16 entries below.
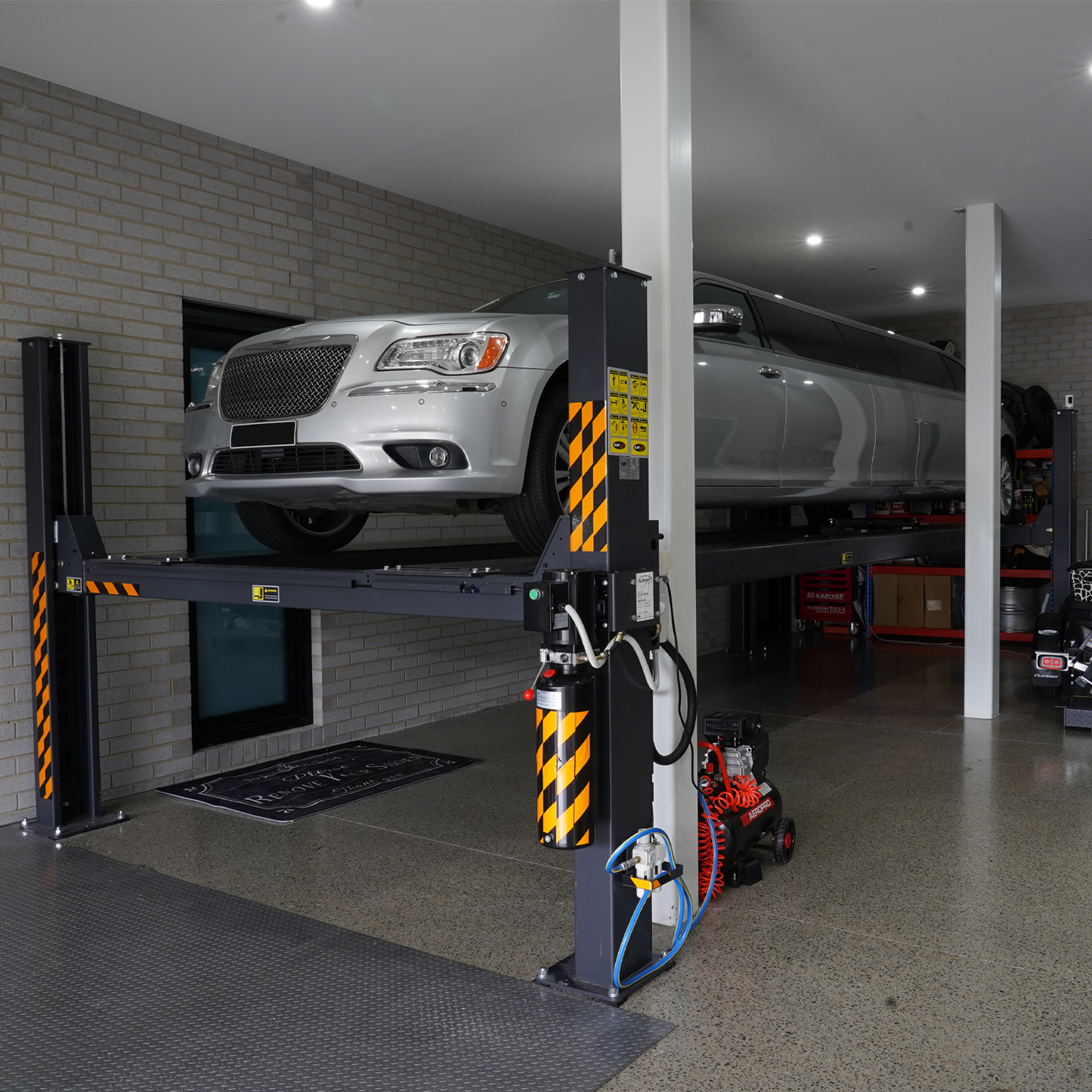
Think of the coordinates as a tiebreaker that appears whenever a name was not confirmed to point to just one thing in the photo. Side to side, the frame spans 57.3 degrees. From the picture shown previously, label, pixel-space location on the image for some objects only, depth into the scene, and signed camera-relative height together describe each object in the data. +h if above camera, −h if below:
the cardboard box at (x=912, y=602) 10.16 -0.89
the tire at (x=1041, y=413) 9.34 +0.94
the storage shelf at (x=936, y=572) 9.20 -0.57
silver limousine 3.36 +0.39
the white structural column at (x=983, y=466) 6.52 +0.31
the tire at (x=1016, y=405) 9.33 +1.01
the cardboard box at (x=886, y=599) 10.30 -0.87
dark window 5.43 -0.67
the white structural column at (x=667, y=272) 3.30 +0.82
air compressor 3.55 -1.07
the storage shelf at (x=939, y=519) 9.03 -0.05
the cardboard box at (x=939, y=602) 10.05 -0.89
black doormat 4.82 -1.34
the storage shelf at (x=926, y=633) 9.85 -1.21
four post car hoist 2.80 -0.28
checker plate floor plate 2.45 -1.36
